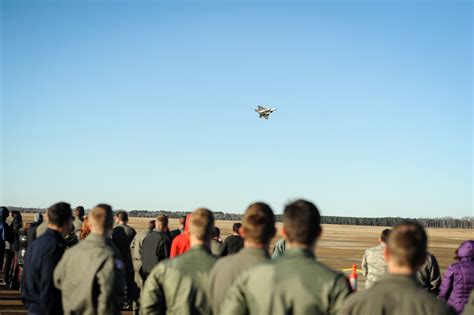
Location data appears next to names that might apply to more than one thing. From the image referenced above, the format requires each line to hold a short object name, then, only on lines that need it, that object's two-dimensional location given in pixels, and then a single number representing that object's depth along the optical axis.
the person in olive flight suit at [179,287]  4.72
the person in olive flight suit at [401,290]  3.16
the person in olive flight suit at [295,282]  3.45
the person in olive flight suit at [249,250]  4.24
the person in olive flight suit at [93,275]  5.23
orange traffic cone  10.51
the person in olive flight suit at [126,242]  11.30
